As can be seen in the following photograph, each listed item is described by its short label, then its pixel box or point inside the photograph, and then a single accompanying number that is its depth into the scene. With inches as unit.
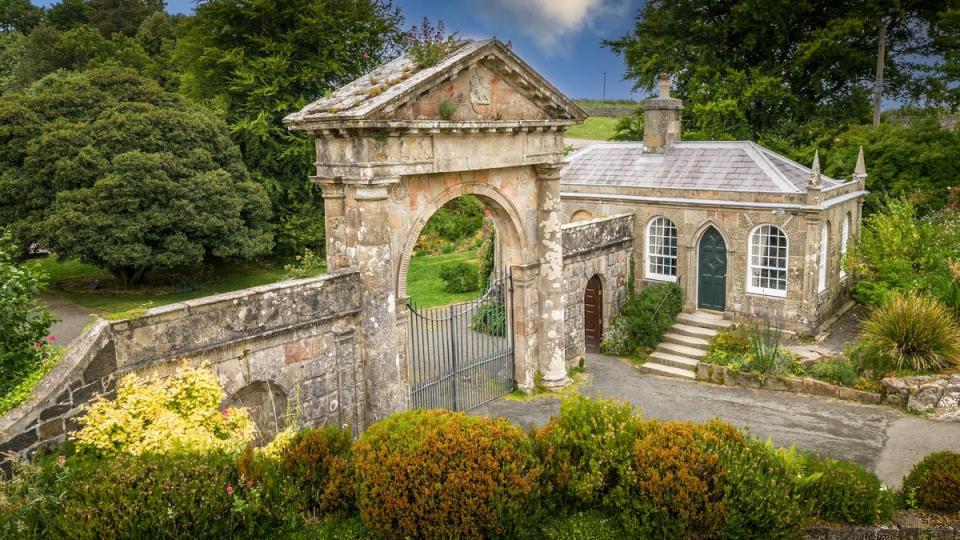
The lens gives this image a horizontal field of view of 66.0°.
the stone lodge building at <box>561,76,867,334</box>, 735.1
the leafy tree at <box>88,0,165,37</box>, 2098.9
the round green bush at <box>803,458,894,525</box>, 357.7
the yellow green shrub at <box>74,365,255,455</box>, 360.2
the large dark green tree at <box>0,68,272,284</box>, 986.7
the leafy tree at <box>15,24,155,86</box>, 1657.2
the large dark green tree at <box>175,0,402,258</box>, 1202.0
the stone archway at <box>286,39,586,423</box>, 474.6
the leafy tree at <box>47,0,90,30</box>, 2142.0
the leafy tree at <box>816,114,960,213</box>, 905.5
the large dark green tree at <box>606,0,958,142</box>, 1143.0
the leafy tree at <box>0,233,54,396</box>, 398.6
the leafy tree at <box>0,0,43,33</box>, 2174.0
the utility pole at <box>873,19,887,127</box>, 1148.4
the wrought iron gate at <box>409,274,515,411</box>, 573.0
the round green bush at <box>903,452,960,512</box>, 368.5
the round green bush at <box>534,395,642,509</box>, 353.7
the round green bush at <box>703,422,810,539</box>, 326.6
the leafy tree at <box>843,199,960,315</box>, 706.2
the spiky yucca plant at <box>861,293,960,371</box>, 615.2
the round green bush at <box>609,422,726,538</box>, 328.2
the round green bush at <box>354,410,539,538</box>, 321.1
